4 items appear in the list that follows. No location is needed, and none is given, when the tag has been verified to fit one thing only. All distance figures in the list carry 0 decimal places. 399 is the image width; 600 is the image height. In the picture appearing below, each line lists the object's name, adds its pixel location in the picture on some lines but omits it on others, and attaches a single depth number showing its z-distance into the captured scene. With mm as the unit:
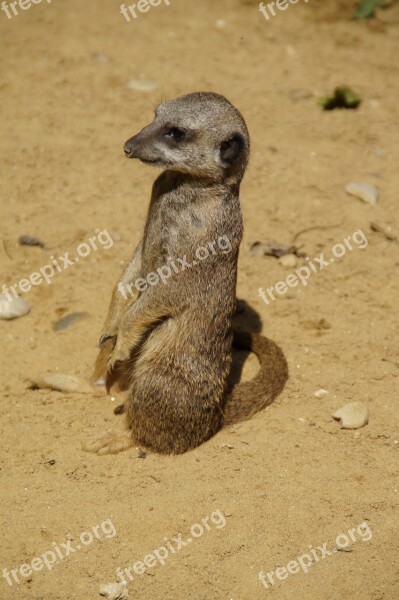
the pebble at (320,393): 8742
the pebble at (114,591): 6711
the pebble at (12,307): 9367
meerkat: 7262
